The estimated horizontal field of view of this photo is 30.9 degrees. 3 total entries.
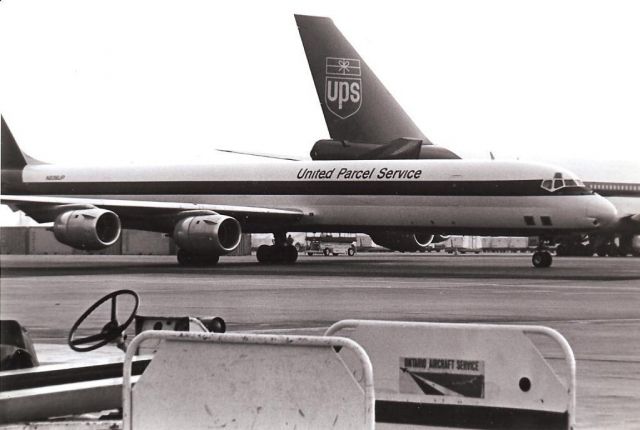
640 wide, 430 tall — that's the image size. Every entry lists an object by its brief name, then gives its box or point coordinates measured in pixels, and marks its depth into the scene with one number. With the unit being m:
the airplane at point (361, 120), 50.88
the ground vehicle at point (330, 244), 68.38
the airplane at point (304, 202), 31.62
